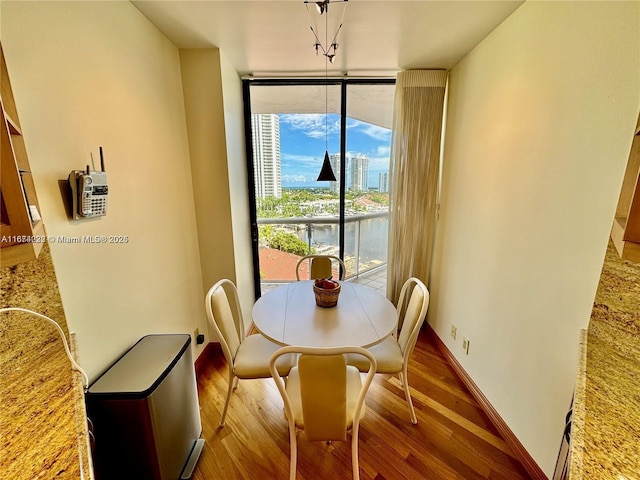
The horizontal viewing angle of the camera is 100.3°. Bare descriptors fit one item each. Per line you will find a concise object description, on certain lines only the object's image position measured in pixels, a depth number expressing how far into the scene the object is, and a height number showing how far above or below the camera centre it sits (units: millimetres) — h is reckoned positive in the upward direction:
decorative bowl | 1764 -768
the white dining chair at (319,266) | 2465 -804
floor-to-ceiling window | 2695 +126
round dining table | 1451 -854
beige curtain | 2426 +55
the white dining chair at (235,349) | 1609 -1114
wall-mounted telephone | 1116 -60
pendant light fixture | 1553 +875
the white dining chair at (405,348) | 1620 -1100
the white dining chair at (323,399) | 1087 -961
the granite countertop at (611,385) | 606 -582
